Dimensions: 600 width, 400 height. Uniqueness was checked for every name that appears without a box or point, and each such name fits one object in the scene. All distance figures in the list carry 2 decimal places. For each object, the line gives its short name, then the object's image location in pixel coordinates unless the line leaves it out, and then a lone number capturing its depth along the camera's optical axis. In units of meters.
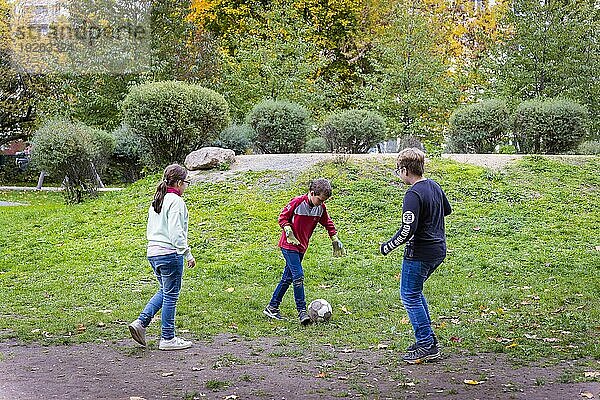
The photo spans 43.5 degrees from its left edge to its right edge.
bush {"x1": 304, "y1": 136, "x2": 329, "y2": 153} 18.91
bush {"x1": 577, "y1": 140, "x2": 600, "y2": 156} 18.49
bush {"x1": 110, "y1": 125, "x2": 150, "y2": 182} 19.88
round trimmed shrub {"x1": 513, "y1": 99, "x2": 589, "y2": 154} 16.95
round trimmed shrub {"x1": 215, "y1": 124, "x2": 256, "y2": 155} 18.14
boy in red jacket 7.05
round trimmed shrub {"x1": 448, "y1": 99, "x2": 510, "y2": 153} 17.66
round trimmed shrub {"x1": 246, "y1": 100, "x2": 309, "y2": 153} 17.83
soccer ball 7.39
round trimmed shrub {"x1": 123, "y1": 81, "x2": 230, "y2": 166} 16.38
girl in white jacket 6.18
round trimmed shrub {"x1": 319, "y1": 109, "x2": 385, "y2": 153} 17.83
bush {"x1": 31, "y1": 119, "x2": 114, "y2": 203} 16.52
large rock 16.19
